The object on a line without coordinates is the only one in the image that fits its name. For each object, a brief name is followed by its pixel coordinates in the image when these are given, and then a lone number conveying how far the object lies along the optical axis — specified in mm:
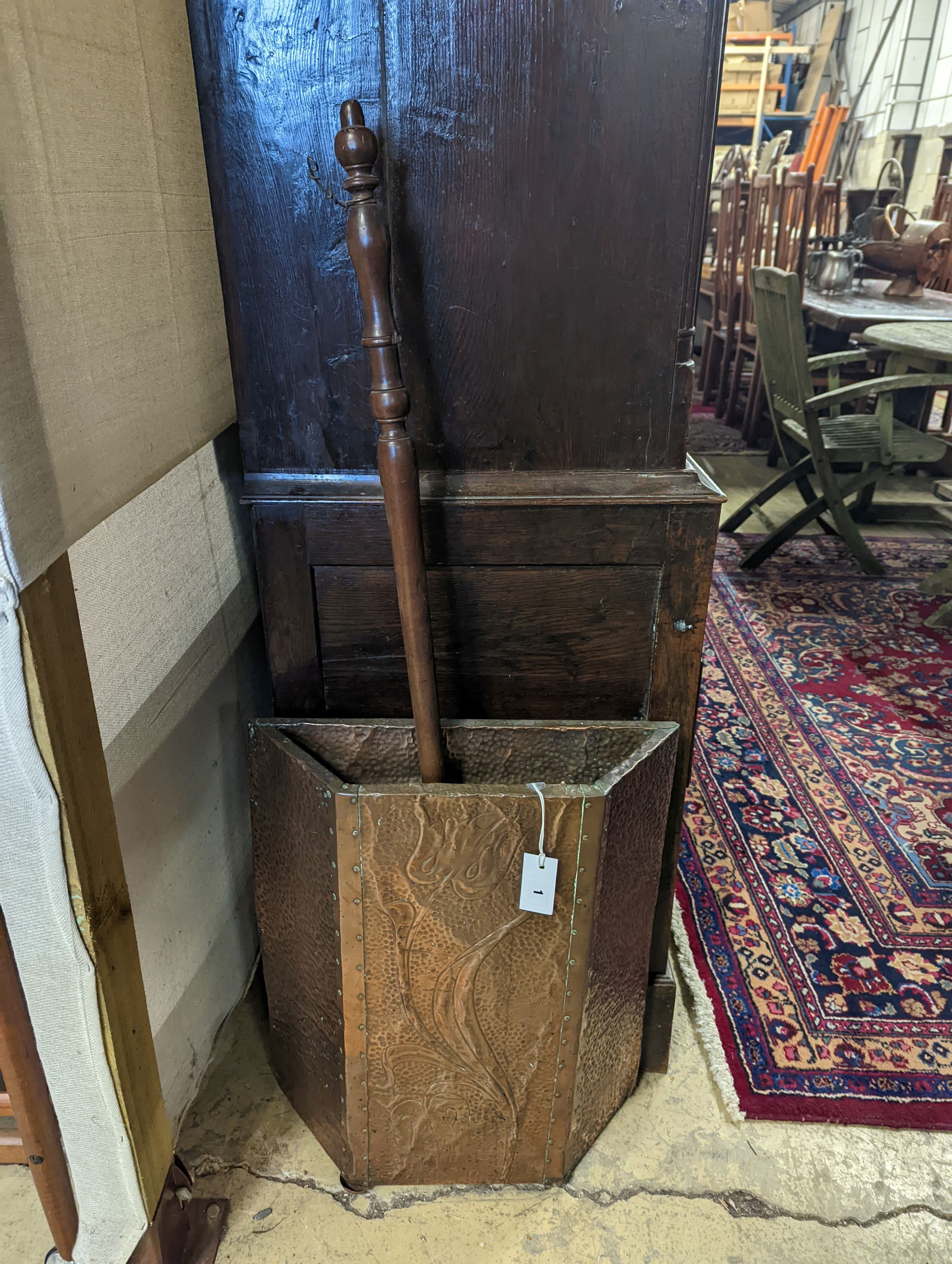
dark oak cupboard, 1001
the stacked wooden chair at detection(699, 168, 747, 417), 5125
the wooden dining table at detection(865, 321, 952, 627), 3107
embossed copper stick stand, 1066
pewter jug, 4461
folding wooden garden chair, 3316
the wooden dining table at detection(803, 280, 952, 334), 3795
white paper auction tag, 1078
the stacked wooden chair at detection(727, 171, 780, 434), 4586
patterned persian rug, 1542
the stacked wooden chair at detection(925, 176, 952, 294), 4934
